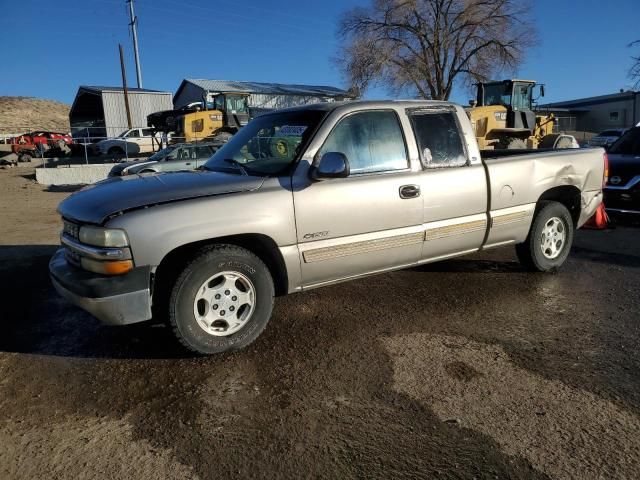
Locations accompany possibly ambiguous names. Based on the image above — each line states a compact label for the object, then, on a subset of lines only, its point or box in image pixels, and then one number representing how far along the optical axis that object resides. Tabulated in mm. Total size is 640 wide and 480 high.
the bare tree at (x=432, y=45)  35875
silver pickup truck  3174
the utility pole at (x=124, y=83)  35094
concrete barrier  18875
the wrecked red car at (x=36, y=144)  30281
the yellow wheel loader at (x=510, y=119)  16828
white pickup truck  27594
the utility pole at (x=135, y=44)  45406
